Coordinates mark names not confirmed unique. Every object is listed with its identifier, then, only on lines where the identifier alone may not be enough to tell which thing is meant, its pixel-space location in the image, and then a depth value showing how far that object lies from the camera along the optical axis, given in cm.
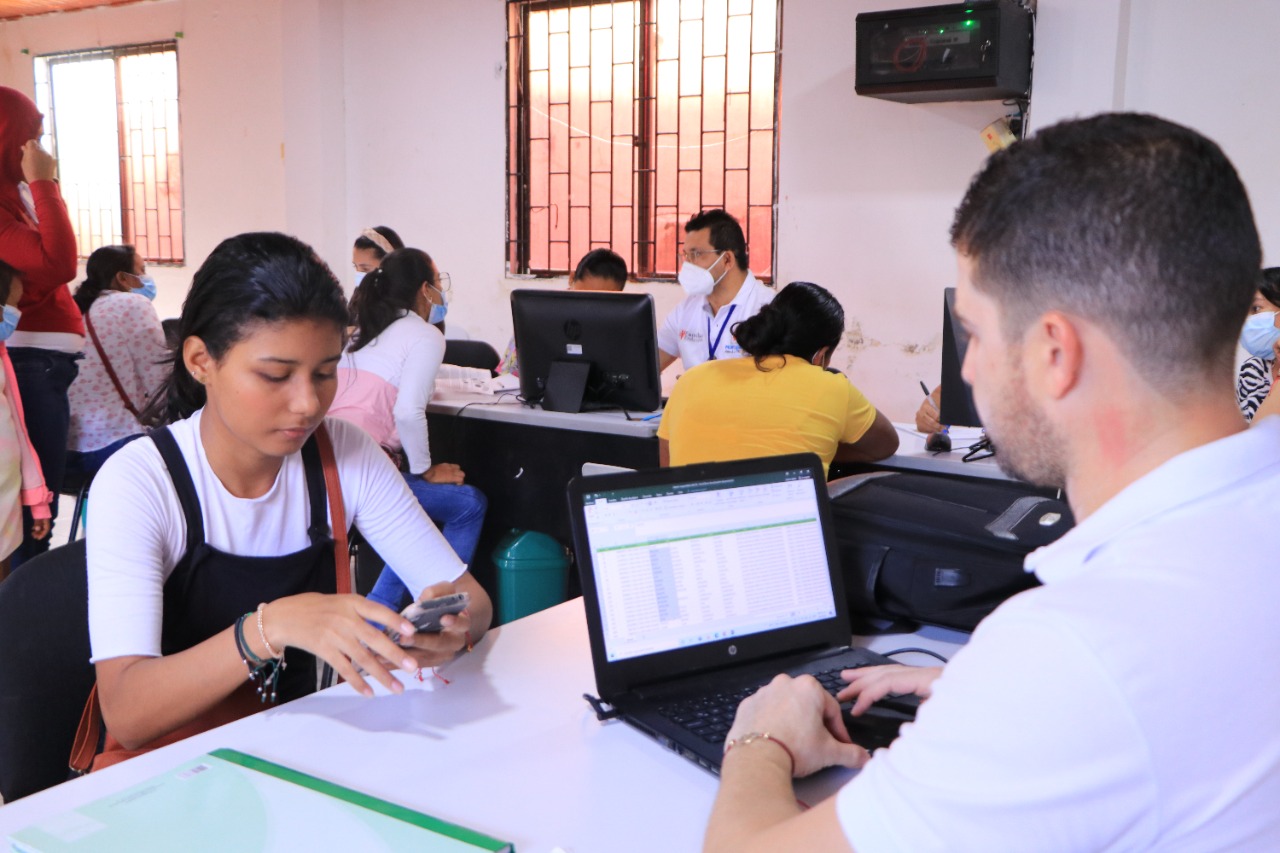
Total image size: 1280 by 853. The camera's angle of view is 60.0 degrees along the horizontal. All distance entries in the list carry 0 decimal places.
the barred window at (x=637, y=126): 530
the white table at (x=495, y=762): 106
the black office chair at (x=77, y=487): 346
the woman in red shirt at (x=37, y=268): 320
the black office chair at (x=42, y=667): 135
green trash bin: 349
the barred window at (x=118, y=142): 753
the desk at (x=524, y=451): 335
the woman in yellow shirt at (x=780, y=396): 259
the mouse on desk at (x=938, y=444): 288
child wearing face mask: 273
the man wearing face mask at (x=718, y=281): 436
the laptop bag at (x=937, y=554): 157
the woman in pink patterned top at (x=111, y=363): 361
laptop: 131
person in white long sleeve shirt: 346
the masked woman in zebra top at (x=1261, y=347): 312
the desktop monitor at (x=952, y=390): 270
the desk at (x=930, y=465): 272
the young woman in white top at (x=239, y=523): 130
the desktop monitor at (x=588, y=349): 334
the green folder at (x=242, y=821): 97
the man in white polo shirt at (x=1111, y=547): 65
